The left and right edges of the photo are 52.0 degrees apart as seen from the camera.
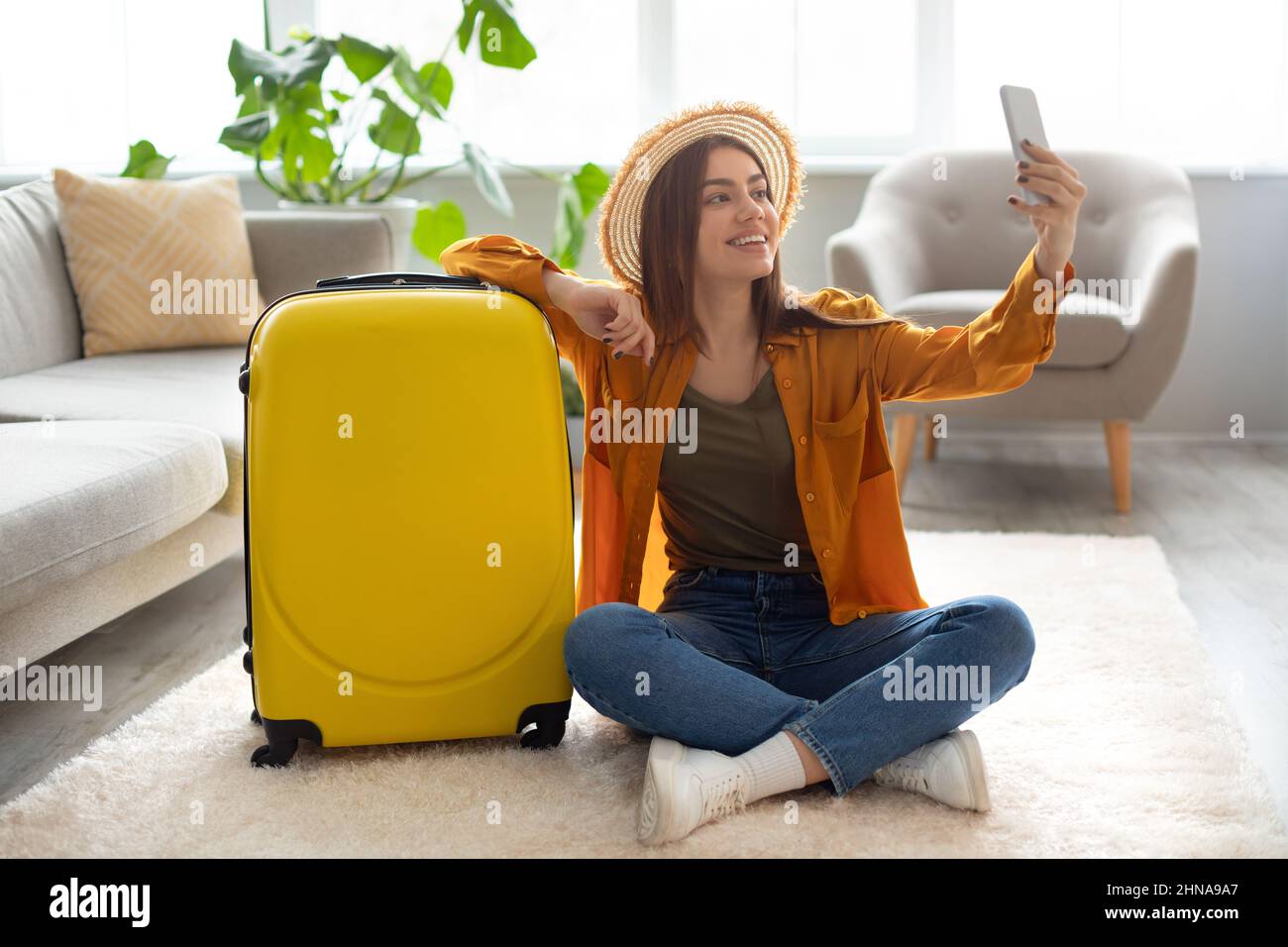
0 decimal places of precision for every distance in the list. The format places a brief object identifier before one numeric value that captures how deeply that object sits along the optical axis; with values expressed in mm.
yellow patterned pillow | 2736
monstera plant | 3070
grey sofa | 1720
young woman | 1521
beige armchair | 2934
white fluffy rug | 1411
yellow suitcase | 1540
